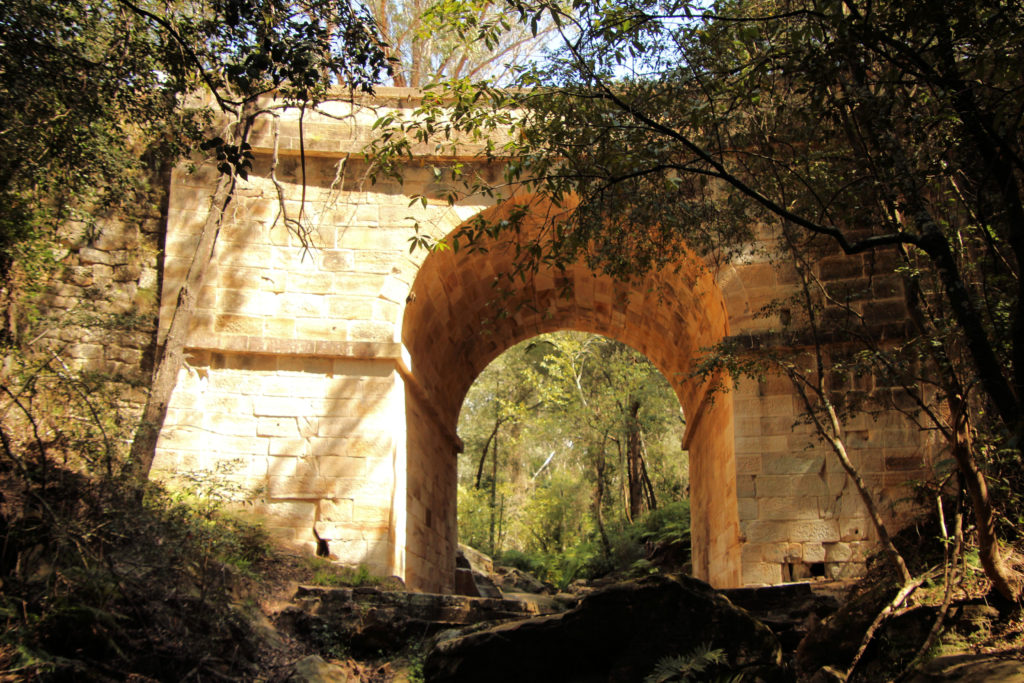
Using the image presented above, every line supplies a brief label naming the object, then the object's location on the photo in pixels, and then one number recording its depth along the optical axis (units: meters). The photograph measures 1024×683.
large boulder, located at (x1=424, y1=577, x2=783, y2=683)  4.55
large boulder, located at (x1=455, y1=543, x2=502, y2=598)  12.22
